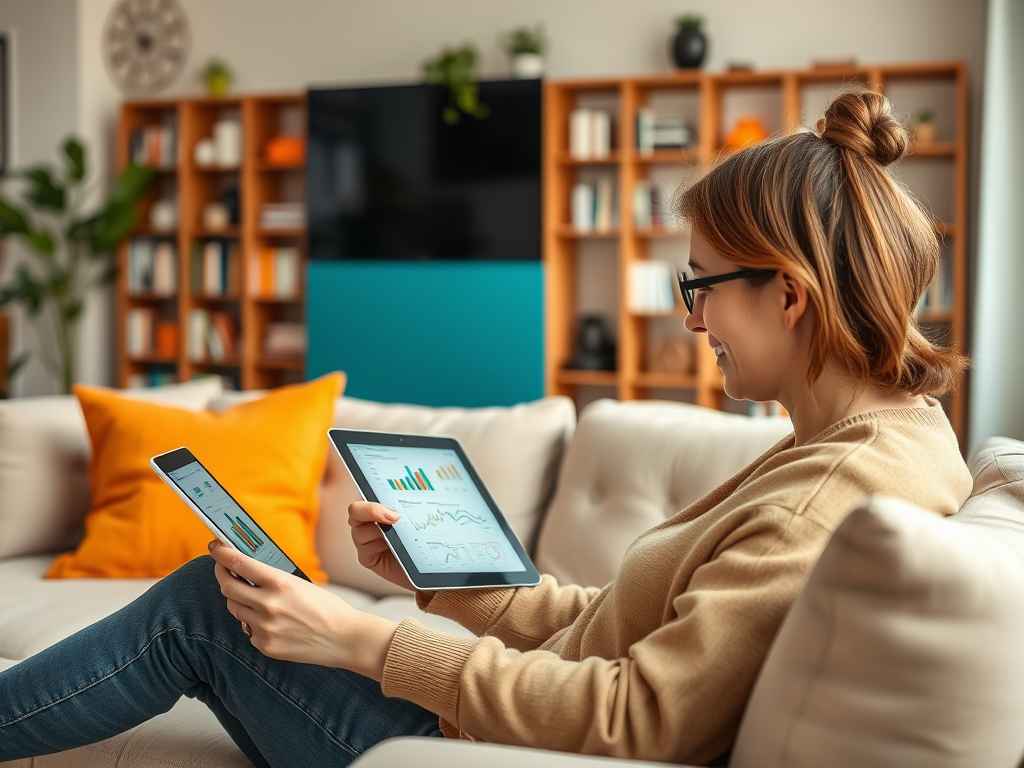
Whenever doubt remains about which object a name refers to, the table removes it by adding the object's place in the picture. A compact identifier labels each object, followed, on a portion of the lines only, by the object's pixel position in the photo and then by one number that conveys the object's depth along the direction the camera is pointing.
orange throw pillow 2.18
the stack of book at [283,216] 5.32
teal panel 4.75
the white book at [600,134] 4.81
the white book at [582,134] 4.80
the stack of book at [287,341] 5.35
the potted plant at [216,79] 5.34
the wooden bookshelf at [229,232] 5.34
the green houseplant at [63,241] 5.16
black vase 4.64
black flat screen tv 4.78
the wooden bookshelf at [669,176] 4.39
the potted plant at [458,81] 4.78
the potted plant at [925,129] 4.43
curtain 3.92
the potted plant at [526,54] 4.84
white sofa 0.78
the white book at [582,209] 4.84
